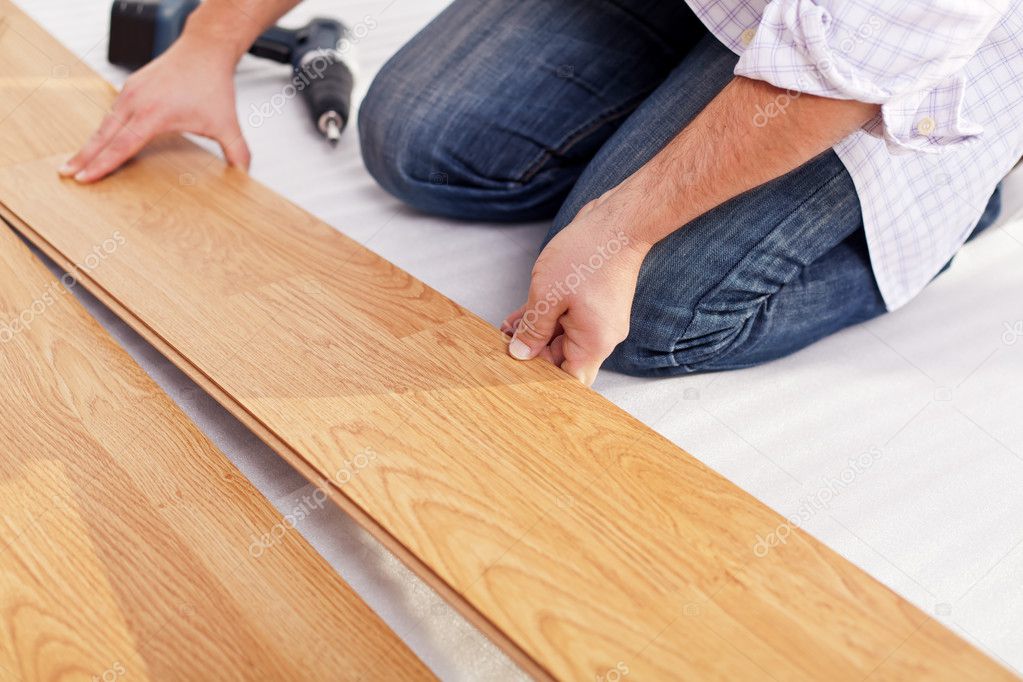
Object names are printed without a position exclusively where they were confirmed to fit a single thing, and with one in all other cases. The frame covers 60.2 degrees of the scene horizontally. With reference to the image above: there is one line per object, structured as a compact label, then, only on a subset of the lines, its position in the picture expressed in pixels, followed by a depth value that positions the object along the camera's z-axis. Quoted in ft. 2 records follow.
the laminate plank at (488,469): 2.59
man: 3.07
